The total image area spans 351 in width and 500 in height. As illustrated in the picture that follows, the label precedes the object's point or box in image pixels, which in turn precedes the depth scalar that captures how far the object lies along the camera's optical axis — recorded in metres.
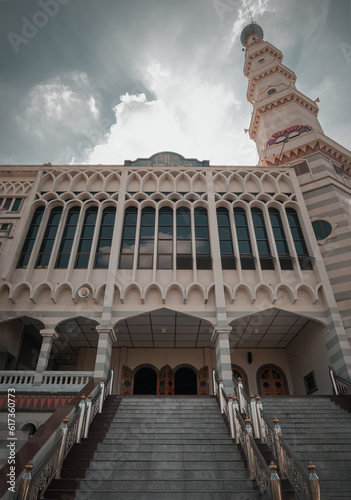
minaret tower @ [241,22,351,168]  20.97
